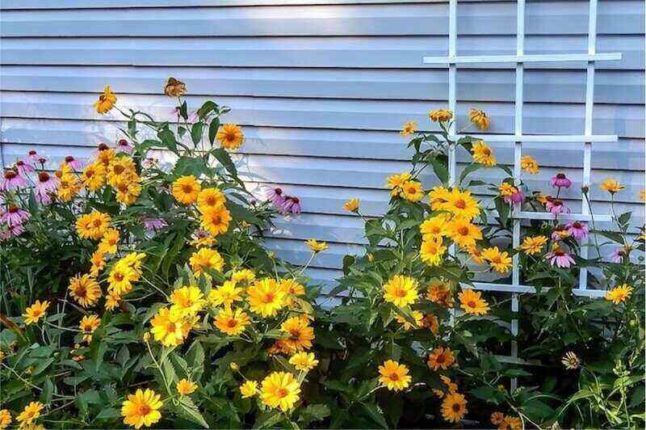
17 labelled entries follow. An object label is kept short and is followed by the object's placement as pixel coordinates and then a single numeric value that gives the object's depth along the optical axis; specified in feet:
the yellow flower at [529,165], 7.05
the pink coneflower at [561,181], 7.07
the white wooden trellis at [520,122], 6.84
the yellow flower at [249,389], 4.85
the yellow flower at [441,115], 7.16
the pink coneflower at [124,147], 8.14
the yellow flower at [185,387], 4.88
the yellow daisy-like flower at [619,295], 6.19
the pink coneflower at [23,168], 7.86
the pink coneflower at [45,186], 7.41
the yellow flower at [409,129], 7.36
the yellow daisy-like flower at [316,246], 6.10
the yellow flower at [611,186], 6.79
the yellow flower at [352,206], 6.98
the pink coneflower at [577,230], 6.91
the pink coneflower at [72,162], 8.04
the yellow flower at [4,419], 5.47
